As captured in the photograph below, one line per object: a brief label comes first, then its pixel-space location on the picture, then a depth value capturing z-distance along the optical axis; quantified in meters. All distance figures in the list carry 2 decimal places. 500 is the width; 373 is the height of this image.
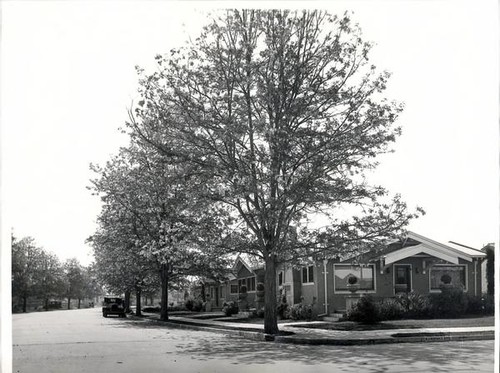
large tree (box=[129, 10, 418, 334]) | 17.80
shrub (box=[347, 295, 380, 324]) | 23.06
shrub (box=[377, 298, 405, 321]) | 24.58
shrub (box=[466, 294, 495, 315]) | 27.75
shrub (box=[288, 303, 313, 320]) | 28.20
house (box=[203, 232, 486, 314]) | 30.38
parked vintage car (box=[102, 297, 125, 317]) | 46.16
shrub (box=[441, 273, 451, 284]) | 30.37
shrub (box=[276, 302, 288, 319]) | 30.51
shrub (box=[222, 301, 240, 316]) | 36.67
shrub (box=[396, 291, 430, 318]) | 26.23
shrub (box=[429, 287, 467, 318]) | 26.64
